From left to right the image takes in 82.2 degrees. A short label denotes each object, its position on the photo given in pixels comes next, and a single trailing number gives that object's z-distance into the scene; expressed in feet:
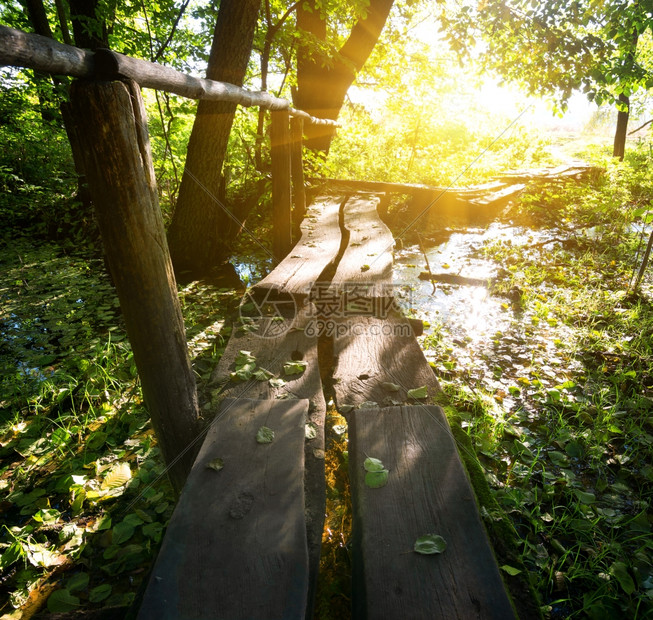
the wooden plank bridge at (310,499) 3.43
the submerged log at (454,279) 15.67
